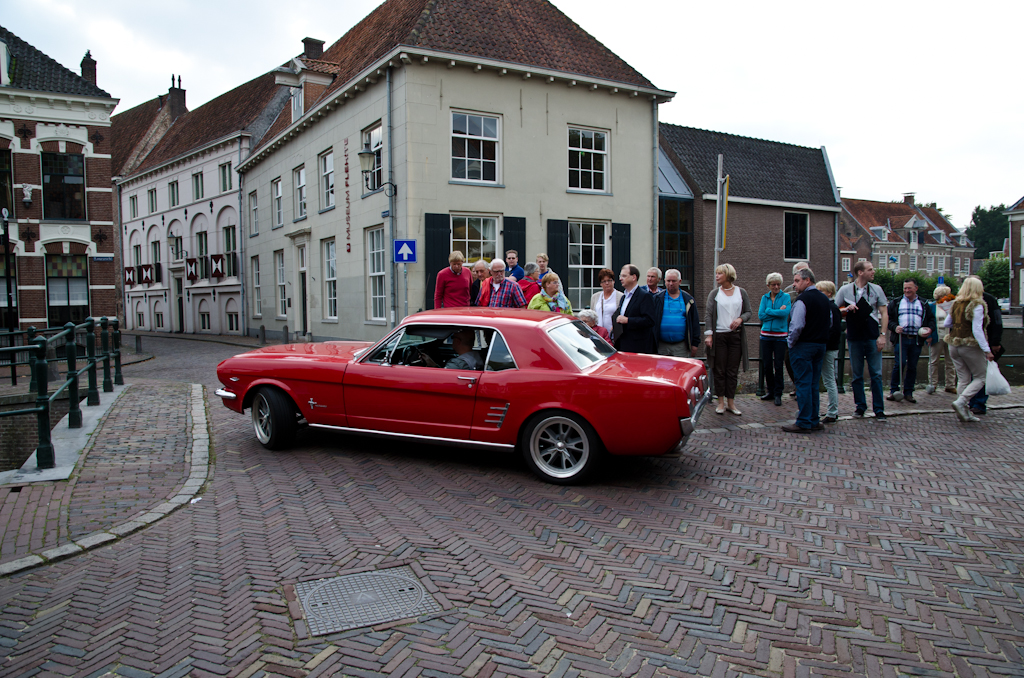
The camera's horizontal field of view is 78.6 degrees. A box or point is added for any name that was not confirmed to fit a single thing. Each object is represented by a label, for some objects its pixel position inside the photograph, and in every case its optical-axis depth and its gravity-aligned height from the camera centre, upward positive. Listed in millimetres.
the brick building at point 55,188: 19375 +4105
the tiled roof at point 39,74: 19594 +7754
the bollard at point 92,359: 8523 -585
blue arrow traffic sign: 12406 +1221
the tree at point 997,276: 53031 +2470
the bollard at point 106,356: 9719 -606
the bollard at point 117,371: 10500 -944
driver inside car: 5477 -368
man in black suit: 7355 -112
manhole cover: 3080 -1492
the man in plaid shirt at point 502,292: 7758 +237
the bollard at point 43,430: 5363 -973
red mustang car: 4914 -678
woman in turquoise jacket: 8336 -316
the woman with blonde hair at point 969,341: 7531 -441
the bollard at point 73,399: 6892 -909
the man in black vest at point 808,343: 6785 -392
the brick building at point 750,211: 25828 +4158
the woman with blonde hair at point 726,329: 7852 -262
